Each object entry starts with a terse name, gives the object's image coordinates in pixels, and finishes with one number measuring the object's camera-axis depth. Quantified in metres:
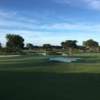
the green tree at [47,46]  42.96
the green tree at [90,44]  51.85
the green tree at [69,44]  47.58
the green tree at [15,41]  40.51
